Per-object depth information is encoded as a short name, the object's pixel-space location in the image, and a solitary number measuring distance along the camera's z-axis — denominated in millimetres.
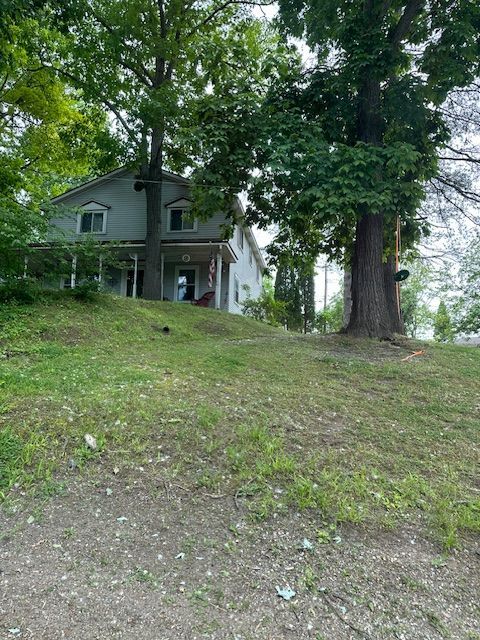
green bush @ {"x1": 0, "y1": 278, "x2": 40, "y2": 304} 7613
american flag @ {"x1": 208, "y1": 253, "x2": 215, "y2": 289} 15180
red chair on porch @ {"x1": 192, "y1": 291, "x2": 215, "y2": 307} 15328
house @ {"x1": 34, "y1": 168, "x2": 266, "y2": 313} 15977
